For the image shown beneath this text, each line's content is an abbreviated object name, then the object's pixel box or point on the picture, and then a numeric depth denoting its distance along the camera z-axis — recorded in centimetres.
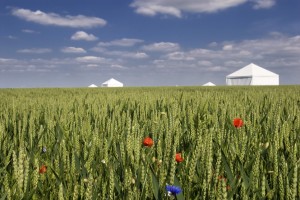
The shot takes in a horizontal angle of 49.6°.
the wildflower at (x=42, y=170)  147
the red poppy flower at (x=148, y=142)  159
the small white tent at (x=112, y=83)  7375
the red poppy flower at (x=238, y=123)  208
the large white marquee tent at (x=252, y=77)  5212
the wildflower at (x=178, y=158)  142
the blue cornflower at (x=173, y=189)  96
